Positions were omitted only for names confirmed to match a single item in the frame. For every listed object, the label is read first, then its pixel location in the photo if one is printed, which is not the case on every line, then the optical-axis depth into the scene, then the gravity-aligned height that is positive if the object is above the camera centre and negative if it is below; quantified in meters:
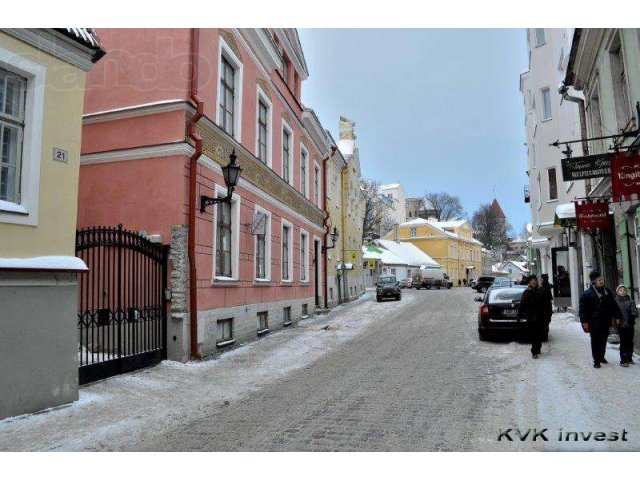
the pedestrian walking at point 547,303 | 9.95 -0.41
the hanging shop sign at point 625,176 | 7.29 +1.58
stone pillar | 9.18 -0.18
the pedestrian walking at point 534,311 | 9.41 -0.56
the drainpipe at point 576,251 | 13.28 +1.10
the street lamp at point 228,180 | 9.99 +2.23
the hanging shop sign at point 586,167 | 8.34 +1.98
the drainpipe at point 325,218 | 20.83 +2.96
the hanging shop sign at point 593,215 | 10.94 +1.51
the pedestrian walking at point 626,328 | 8.08 -0.77
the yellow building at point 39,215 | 5.71 +0.94
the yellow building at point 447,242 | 68.88 +6.23
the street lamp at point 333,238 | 21.19 +2.12
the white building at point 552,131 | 16.95 +5.67
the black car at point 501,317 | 11.26 -0.77
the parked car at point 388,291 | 27.28 -0.31
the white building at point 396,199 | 74.22 +13.59
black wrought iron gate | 7.55 -0.33
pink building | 9.52 +2.65
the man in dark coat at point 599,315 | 8.12 -0.55
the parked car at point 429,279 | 50.56 +0.60
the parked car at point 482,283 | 41.98 +0.07
